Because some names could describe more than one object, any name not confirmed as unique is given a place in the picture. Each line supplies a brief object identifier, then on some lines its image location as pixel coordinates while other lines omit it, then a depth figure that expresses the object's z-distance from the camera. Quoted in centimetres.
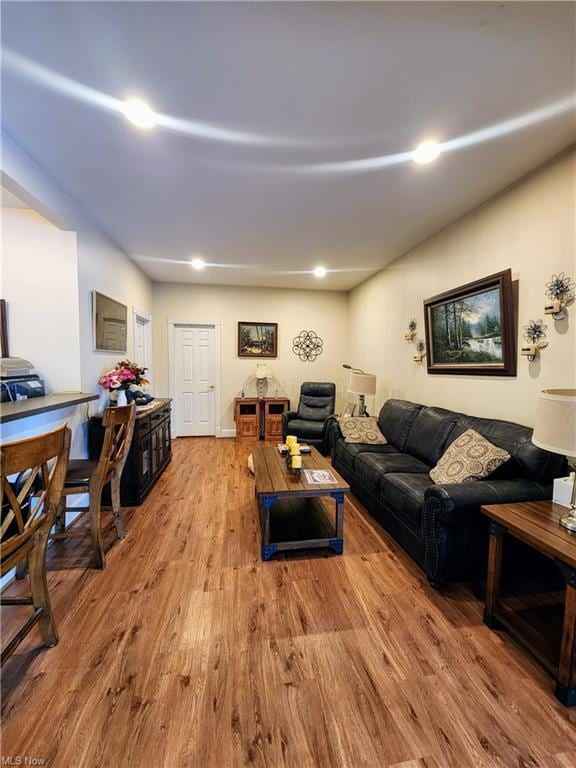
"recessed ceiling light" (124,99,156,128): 158
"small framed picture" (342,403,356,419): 457
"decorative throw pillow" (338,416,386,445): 335
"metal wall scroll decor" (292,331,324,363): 562
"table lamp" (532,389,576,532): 130
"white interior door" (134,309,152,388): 429
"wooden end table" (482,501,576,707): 120
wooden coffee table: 210
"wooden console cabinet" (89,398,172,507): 276
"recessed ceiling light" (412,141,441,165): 186
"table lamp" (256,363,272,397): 529
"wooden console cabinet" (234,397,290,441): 522
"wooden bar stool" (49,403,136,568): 197
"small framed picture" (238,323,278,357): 541
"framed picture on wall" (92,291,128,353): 291
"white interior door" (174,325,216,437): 527
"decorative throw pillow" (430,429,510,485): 197
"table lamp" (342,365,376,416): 397
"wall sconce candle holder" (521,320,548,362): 211
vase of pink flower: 294
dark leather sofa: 175
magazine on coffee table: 222
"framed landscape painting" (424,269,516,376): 235
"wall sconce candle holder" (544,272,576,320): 194
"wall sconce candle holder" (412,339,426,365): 345
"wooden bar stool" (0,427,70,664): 116
